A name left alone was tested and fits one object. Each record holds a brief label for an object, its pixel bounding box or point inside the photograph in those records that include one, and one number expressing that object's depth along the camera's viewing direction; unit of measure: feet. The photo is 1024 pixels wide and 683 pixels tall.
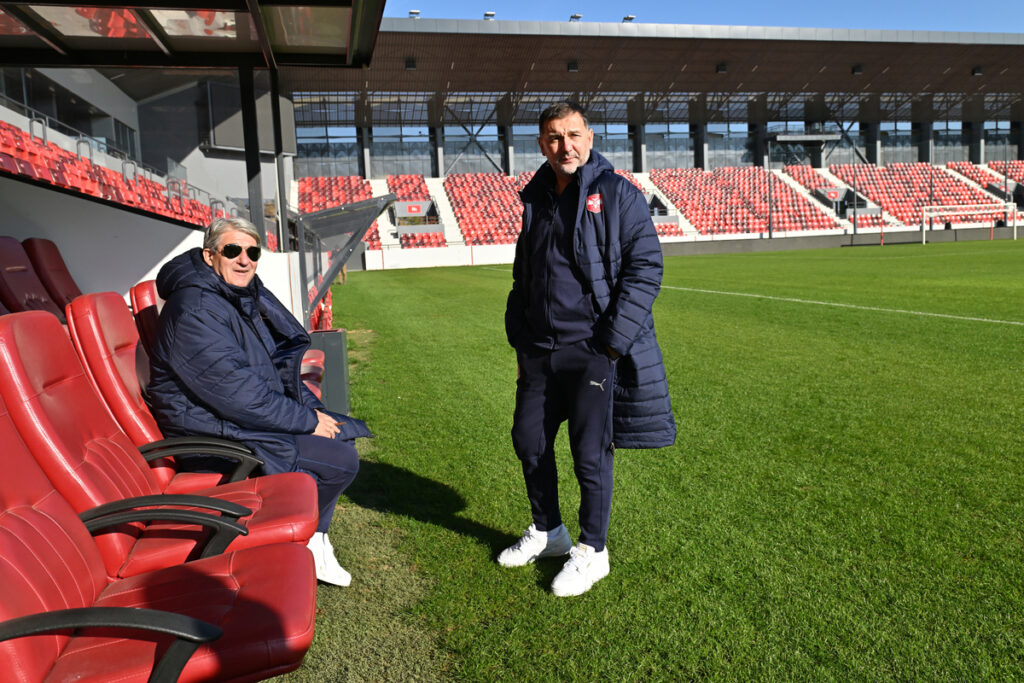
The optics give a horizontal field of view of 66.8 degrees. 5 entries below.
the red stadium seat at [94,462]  7.07
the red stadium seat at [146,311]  12.67
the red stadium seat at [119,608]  5.41
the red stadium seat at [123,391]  10.01
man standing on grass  8.97
